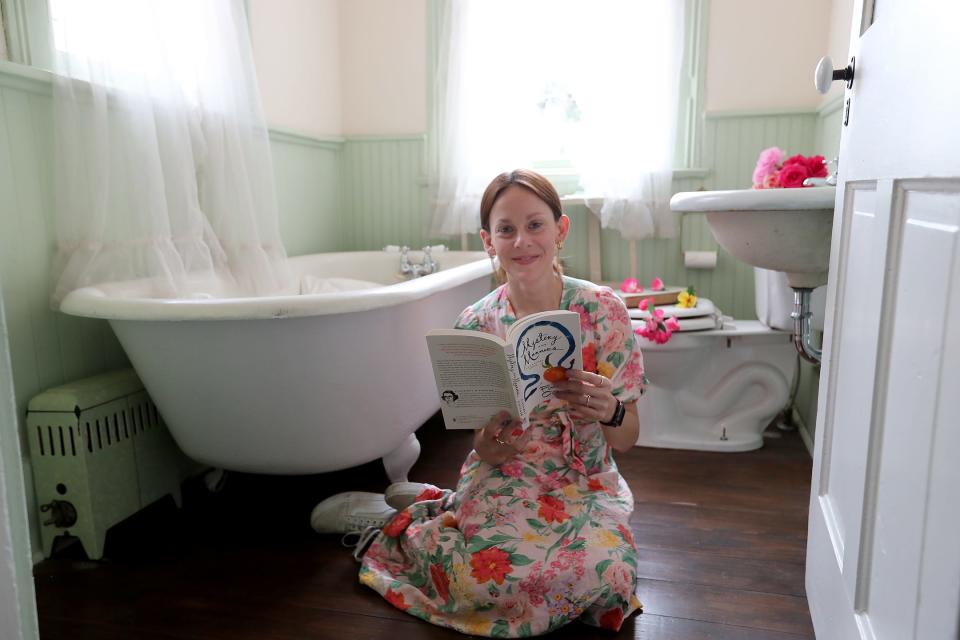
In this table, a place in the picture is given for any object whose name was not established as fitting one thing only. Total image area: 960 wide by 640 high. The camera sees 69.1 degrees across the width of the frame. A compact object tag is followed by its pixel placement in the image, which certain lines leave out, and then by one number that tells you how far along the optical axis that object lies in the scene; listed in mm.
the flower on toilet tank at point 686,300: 2383
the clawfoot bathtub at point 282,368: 1402
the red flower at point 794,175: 1658
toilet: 2262
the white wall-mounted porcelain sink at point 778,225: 1429
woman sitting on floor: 1272
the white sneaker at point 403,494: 1656
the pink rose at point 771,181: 1716
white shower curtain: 1653
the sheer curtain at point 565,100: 2725
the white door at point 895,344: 635
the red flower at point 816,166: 1672
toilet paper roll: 2789
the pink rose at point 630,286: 2578
